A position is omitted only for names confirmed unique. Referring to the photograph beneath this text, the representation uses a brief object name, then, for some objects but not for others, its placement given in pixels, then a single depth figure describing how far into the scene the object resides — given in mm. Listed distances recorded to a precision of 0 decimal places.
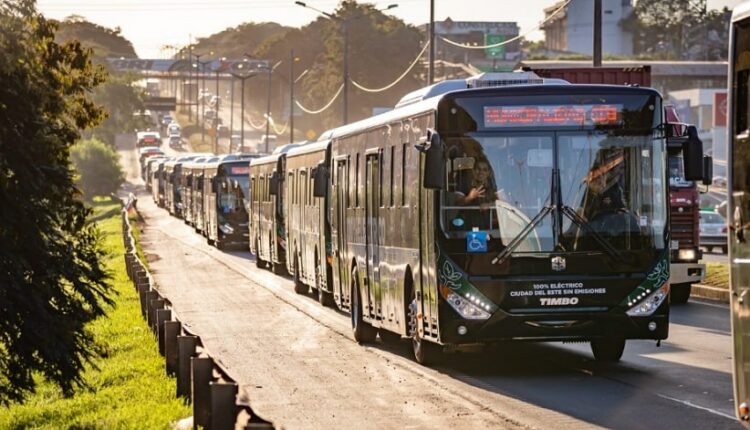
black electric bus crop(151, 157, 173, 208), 106938
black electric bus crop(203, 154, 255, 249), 60469
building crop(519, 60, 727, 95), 167625
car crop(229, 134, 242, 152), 174775
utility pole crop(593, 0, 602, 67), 38000
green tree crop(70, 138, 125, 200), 126338
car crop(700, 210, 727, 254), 56000
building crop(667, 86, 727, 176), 136875
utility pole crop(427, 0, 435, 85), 50188
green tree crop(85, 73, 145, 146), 190375
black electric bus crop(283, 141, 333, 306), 29375
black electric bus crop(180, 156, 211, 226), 76812
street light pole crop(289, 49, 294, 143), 96725
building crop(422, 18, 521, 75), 192862
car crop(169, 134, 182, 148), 187250
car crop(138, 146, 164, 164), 155425
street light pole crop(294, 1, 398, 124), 67875
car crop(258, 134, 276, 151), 172125
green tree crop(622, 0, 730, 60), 195250
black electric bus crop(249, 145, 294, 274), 42312
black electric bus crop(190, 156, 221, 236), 69938
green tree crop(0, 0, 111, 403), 17562
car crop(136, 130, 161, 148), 181625
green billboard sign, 194000
